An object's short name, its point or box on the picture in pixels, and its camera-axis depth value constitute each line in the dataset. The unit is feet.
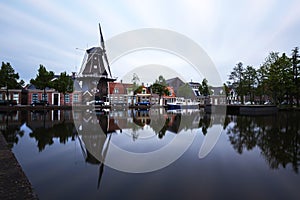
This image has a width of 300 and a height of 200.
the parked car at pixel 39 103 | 106.93
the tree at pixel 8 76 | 96.07
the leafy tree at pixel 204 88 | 164.35
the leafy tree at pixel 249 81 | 114.21
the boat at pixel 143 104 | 140.77
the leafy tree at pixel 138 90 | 152.53
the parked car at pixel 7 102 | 96.43
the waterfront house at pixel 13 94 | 114.44
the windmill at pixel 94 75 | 135.59
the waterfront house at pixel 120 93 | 151.55
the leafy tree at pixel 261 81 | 104.90
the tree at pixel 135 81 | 153.62
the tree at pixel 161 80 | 151.76
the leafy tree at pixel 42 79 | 106.42
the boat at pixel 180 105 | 122.20
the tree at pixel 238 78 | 117.21
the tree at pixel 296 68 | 100.68
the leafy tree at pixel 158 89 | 143.13
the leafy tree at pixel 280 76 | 94.89
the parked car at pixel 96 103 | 124.47
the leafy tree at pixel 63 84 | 113.29
